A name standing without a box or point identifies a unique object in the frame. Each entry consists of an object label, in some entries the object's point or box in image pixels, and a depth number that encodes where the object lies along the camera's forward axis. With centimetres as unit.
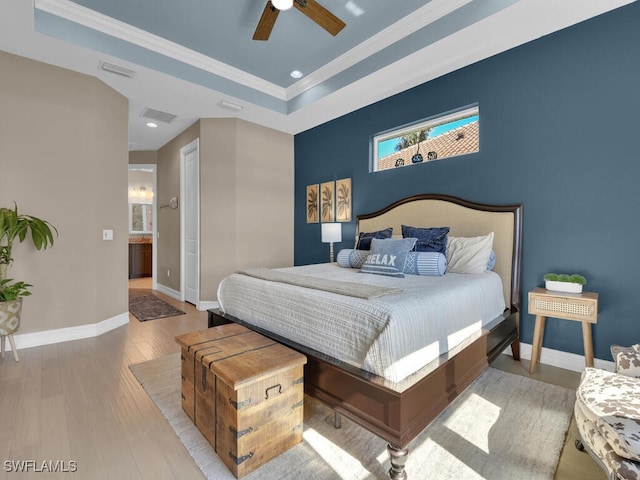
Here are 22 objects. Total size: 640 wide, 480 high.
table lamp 400
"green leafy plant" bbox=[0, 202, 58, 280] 254
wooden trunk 135
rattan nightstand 213
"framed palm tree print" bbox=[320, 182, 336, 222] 449
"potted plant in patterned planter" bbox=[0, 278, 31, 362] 244
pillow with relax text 254
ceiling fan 215
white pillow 264
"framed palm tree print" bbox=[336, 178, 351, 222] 426
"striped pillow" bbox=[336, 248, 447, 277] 256
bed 132
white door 456
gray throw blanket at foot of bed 172
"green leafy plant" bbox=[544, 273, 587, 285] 228
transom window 316
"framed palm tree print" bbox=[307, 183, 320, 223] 475
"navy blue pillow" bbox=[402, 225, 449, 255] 282
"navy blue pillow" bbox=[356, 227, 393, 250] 333
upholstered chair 105
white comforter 141
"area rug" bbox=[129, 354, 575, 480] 140
